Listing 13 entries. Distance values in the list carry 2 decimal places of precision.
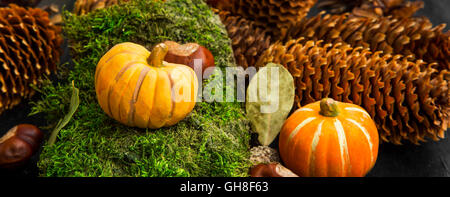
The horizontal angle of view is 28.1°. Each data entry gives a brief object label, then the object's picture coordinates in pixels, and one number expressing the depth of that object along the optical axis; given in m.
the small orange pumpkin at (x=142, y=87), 0.57
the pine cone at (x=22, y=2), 0.73
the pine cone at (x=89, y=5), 0.67
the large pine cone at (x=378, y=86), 0.62
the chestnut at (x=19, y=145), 0.61
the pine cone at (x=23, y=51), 0.64
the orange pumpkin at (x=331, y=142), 0.58
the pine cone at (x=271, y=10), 0.69
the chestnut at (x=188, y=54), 0.61
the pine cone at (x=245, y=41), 0.66
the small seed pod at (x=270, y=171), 0.57
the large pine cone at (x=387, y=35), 0.66
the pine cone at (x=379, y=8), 0.73
